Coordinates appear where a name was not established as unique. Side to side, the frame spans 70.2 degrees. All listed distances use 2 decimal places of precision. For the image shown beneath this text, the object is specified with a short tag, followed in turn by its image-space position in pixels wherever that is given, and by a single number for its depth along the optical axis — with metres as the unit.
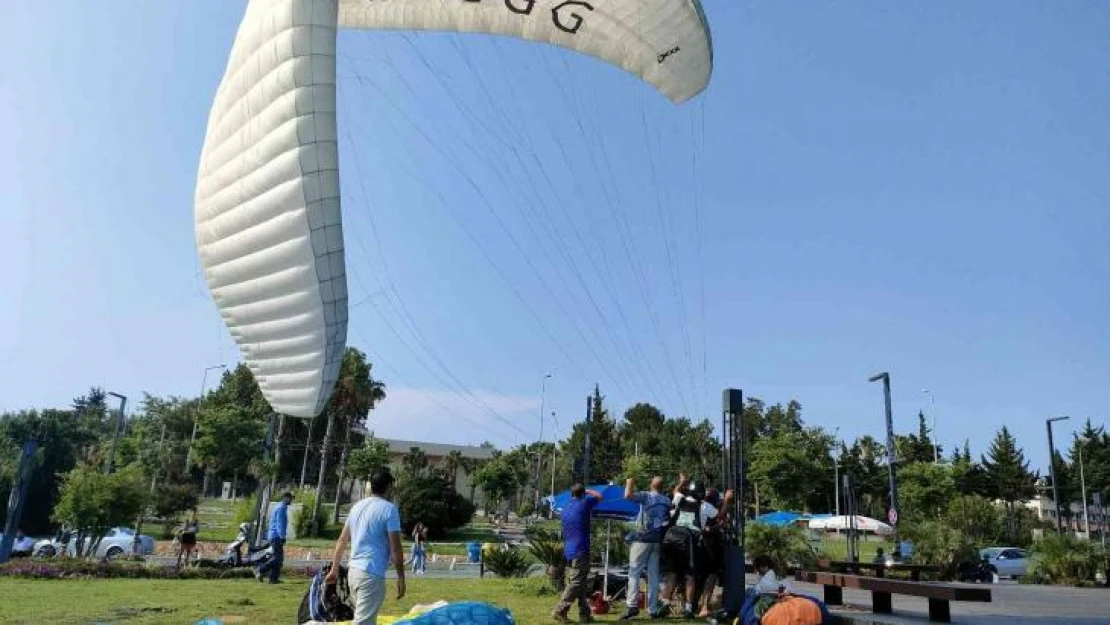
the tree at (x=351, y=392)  44.72
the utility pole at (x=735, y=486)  8.66
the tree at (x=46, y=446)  51.78
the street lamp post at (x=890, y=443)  25.03
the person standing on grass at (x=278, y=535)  13.53
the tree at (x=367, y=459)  45.53
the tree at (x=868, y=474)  71.81
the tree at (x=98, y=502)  20.20
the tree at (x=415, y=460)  59.09
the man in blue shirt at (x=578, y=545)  8.09
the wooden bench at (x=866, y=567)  12.26
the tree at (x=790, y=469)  57.22
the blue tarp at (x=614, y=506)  11.45
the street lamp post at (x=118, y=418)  35.30
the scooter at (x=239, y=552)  17.17
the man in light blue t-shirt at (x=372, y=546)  5.62
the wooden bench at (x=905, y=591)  8.12
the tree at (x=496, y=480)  61.44
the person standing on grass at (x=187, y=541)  18.27
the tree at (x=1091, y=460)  67.88
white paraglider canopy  7.50
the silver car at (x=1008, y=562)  28.16
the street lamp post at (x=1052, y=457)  30.70
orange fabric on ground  7.01
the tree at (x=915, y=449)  73.94
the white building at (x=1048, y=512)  81.03
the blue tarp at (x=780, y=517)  33.12
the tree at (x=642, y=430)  83.75
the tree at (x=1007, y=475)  67.94
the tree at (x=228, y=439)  42.50
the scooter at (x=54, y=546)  23.22
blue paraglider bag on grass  5.50
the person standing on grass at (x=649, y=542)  8.67
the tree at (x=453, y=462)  74.68
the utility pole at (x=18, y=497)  19.03
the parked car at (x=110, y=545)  23.53
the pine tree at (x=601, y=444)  85.81
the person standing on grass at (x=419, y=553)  20.36
